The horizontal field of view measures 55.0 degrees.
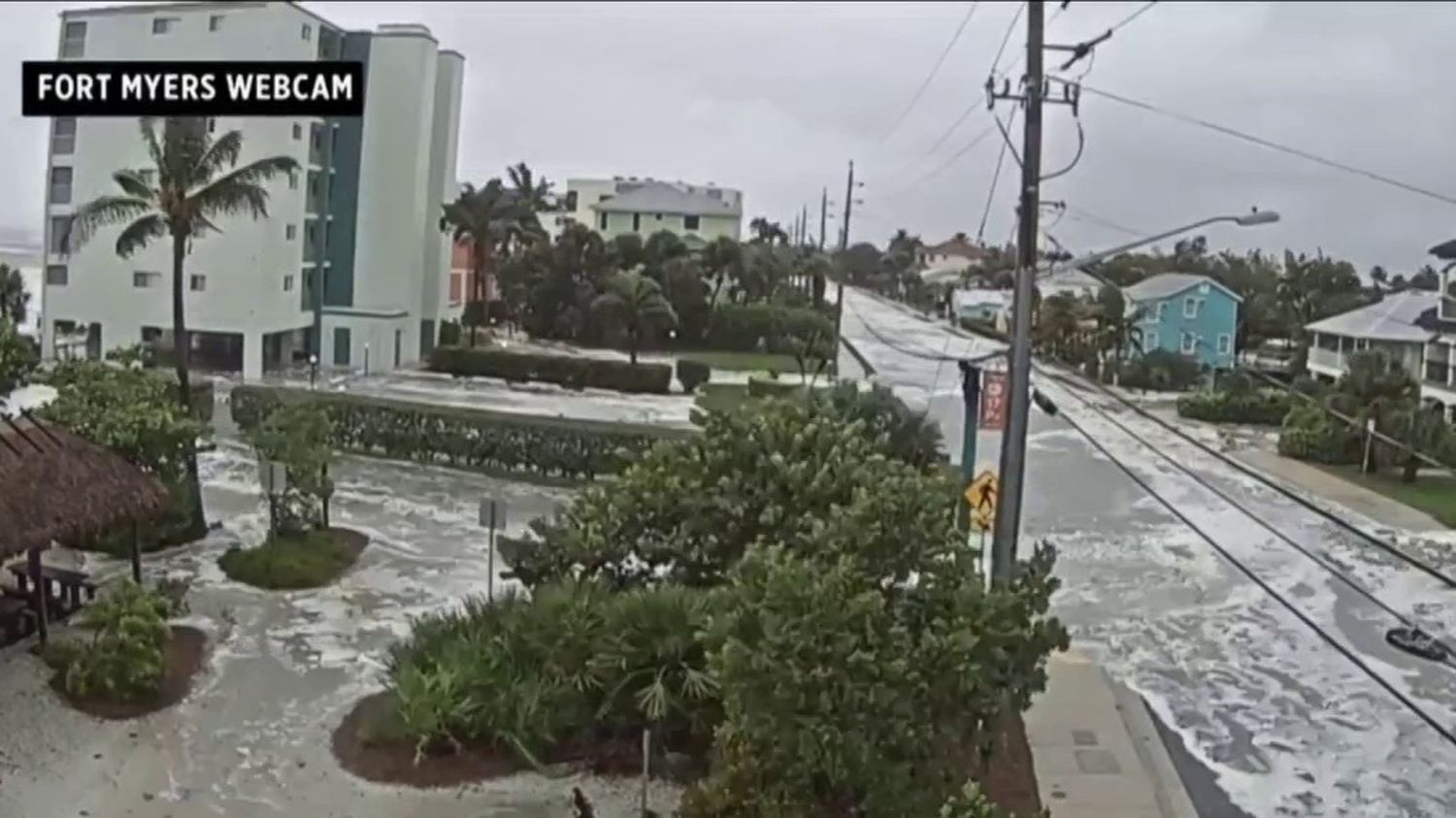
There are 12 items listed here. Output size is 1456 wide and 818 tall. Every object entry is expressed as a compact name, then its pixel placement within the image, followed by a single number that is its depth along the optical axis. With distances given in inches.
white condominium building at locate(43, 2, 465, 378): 1090.7
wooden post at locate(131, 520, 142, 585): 521.0
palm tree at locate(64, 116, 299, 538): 619.2
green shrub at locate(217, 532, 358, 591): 565.0
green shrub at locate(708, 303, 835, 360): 1696.6
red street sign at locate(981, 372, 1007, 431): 541.3
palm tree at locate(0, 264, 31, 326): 1104.2
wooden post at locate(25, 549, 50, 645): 453.1
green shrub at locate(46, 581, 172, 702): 418.0
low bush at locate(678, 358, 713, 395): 1310.3
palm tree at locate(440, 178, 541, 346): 1433.3
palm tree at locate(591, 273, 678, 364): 1386.6
